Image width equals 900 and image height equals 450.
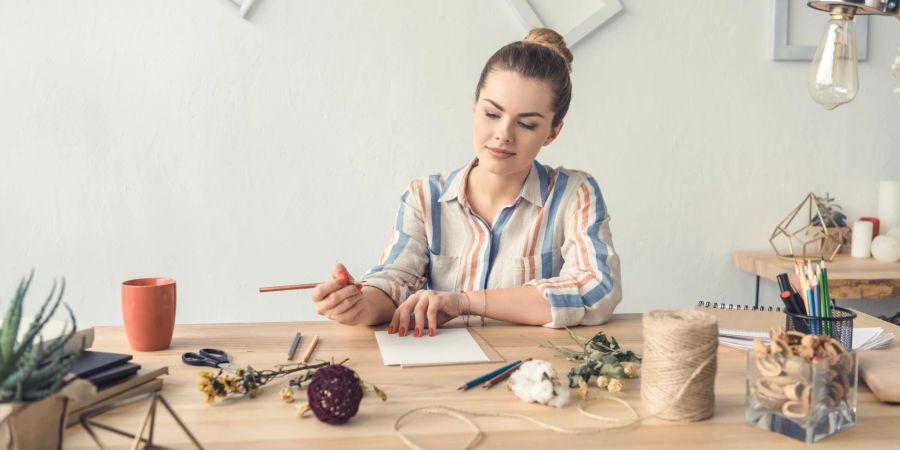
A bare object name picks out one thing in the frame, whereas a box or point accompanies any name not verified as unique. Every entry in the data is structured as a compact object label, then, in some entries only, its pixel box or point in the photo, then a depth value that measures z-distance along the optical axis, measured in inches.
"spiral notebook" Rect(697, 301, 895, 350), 48.8
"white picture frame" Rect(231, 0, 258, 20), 98.1
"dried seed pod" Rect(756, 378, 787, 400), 33.1
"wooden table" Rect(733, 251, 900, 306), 90.3
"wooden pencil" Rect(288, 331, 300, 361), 46.6
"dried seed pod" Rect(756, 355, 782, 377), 32.9
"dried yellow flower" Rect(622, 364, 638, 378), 41.5
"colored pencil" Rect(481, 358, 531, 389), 40.2
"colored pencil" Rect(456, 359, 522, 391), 39.8
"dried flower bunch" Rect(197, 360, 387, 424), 34.1
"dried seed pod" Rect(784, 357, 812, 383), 32.2
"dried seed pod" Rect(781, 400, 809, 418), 32.6
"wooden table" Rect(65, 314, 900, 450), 32.8
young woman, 56.3
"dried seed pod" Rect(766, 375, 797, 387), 32.6
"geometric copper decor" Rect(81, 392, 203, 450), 29.2
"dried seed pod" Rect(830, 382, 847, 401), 33.2
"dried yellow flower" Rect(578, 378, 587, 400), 38.2
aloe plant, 27.8
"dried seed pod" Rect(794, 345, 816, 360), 32.8
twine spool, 34.2
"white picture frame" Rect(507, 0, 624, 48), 102.1
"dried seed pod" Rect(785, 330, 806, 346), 34.9
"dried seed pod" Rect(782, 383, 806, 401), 32.4
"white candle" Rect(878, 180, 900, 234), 106.1
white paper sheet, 45.6
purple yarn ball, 34.0
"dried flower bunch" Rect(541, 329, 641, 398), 40.0
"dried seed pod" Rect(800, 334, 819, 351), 33.4
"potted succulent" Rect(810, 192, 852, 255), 104.7
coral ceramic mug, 47.4
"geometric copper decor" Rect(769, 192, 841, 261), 103.0
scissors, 44.4
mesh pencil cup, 43.0
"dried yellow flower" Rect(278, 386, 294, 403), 37.5
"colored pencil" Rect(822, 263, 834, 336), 42.3
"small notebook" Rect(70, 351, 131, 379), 35.8
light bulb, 46.8
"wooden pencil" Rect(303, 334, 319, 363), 46.0
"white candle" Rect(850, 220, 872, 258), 103.3
